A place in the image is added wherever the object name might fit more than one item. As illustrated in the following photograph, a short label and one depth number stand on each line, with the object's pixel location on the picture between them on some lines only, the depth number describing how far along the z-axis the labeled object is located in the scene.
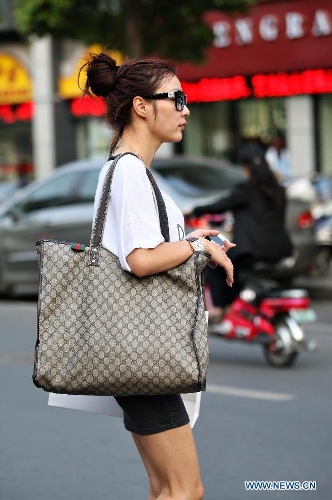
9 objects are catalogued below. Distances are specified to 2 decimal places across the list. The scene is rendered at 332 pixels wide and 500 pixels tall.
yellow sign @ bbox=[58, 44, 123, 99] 28.09
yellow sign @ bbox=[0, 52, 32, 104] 29.75
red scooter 8.62
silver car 12.27
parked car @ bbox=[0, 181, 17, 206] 22.42
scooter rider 8.95
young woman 3.31
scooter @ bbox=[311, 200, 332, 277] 14.02
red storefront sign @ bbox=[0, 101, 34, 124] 30.05
